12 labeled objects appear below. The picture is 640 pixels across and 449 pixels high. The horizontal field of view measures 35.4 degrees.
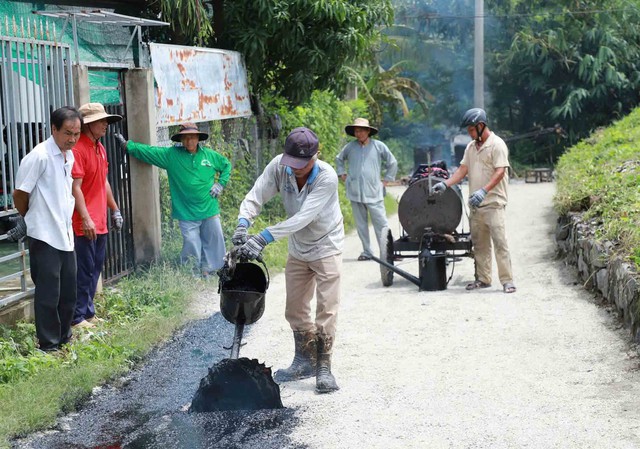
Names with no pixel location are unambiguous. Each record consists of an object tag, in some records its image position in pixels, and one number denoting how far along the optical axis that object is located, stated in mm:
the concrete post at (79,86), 9438
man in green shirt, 11141
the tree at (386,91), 28072
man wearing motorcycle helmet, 10938
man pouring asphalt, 6949
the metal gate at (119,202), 10555
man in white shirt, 7594
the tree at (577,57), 32531
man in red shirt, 8625
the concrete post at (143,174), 10961
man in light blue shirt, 13219
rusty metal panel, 11688
